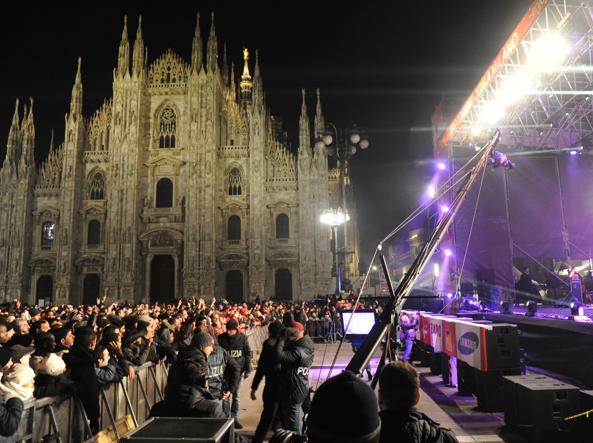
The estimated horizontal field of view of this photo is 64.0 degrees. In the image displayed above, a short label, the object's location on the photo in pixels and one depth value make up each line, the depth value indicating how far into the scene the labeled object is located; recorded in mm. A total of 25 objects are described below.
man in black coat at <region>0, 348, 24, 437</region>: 3934
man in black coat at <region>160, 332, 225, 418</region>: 3906
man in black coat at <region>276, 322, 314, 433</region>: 5898
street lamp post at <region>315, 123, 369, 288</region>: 13453
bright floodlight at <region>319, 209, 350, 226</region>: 17328
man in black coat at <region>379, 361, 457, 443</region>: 2561
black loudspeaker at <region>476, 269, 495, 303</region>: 20734
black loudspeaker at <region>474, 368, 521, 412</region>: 8008
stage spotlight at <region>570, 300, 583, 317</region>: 12609
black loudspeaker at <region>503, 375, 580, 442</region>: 5770
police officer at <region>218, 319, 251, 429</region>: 7410
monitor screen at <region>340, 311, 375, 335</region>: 10305
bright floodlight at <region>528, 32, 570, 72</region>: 13336
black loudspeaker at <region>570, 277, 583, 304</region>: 15125
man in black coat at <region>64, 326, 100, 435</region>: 5402
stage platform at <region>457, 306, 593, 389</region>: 9508
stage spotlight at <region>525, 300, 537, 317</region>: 13094
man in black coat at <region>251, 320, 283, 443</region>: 5782
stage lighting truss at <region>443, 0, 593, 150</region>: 13016
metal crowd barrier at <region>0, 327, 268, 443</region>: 4652
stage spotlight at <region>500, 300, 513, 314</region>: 15148
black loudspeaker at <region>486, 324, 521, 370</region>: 7883
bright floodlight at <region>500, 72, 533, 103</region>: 15688
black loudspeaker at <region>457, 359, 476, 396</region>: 9094
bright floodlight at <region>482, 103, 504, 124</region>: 18247
